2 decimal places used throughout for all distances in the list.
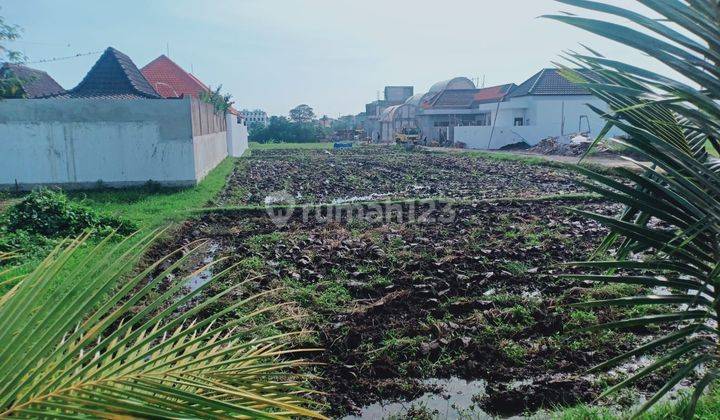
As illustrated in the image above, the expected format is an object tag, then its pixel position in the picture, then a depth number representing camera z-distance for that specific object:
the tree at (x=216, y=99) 20.20
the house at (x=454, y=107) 39.62
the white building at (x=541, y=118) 30.20
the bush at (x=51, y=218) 7.97
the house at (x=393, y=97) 63.56
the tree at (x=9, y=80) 11.42
